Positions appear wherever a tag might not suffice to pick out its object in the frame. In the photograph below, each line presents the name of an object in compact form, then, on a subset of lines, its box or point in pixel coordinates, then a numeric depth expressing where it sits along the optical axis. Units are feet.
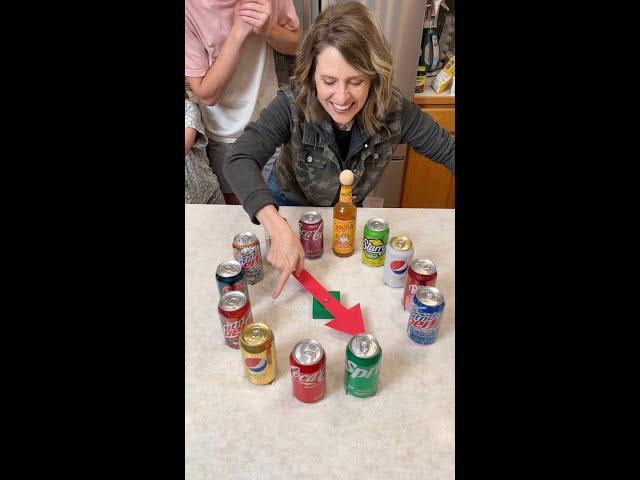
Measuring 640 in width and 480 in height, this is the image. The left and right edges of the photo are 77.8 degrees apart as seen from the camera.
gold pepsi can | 2.57
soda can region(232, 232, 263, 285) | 3.41
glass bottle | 3.59
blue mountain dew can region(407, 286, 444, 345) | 2.82
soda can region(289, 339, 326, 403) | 2.49
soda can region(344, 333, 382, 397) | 2.50
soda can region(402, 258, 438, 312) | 3.09
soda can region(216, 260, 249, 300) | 3.09
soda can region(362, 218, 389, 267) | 3.53
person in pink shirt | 4.99
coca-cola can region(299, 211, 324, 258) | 3.60
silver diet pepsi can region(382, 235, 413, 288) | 3.33
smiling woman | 3.58
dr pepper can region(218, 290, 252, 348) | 2.83
